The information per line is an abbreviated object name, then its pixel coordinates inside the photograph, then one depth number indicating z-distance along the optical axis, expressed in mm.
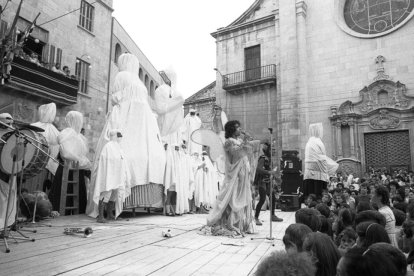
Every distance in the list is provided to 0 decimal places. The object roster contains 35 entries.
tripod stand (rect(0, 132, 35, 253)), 4188
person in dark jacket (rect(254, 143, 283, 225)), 6660
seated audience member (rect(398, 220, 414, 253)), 3619
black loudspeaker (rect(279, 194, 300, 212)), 10648
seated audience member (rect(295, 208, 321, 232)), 3549
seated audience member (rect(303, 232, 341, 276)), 2131
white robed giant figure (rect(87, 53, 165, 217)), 7246
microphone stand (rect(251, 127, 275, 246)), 4793
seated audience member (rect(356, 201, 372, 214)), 4430
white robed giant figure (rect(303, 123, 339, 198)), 8484
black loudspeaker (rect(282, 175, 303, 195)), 11055
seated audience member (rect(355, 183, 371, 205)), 7026
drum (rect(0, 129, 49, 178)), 4391
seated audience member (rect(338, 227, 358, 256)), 3037
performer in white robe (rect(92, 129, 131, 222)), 6328
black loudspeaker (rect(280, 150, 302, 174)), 11336
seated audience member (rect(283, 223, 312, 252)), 2695
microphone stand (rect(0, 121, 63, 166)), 4243
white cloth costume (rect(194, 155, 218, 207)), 9547
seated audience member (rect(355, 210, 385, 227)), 3416
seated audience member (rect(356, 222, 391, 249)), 2629
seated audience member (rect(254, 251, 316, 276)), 1457
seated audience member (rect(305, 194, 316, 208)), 7465
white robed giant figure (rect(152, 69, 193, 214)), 8078
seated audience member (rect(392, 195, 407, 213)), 6254
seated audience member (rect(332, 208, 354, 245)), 3984
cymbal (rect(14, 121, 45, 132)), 4695
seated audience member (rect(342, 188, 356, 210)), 6960
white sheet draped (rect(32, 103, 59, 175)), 7402
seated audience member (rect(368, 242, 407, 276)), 1701
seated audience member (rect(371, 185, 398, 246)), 3951
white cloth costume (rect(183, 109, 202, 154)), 9836
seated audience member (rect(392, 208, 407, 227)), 5375
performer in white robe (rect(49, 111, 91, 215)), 7404
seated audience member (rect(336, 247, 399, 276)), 1582
